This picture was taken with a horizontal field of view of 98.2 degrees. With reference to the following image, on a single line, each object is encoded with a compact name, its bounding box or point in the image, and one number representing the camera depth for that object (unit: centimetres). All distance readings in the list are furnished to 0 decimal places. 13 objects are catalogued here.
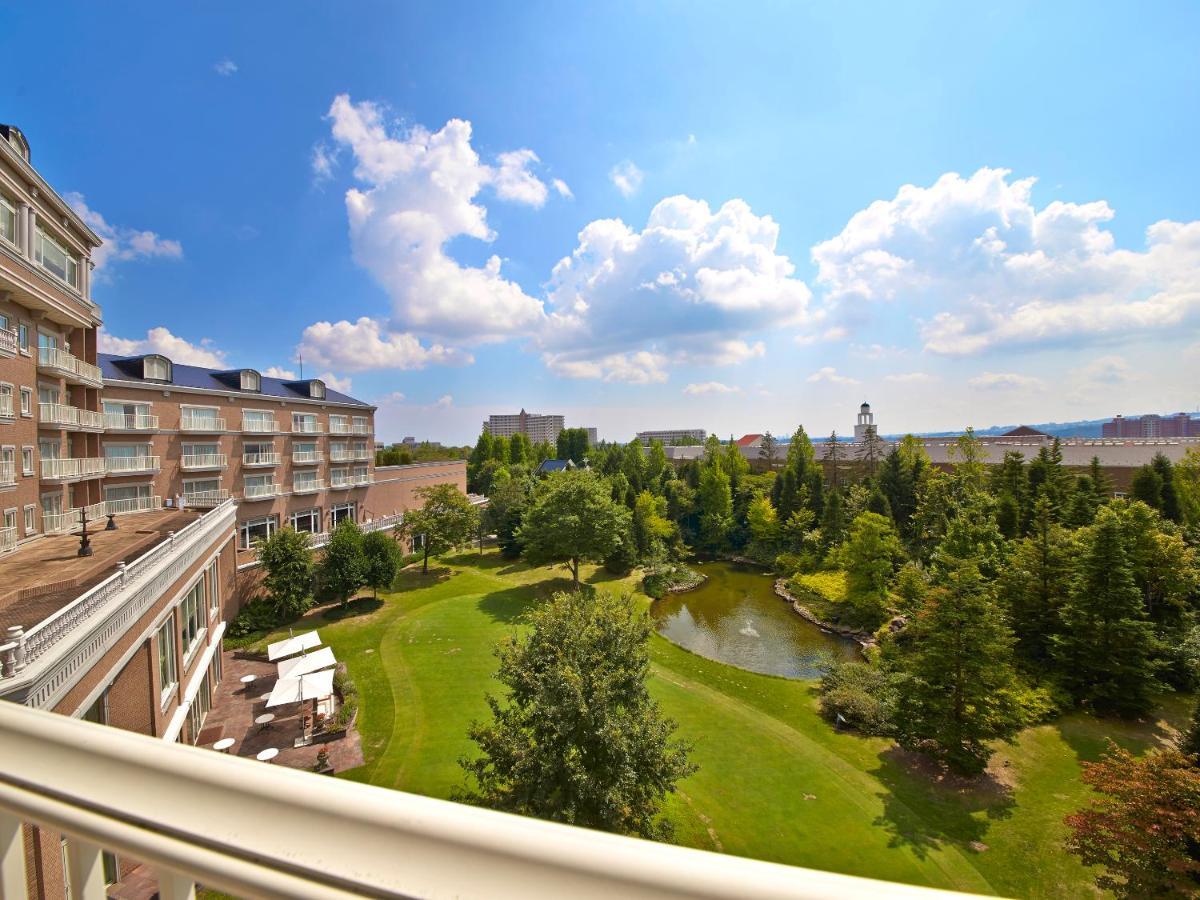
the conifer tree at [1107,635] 1368
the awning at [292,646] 1530
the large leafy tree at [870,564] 2161
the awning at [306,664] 1349
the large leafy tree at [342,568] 2117
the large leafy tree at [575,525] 2442
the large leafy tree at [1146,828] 729
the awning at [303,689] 1251
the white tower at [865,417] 5196
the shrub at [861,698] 1378
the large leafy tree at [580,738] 799
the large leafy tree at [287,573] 1994
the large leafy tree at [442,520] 2784
